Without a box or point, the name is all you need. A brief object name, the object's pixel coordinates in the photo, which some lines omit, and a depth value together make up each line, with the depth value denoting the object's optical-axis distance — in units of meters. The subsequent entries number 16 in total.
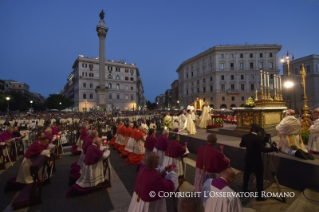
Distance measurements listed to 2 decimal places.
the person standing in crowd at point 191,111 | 10.55
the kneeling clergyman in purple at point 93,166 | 4.51
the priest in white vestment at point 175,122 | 13.32
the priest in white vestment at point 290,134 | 5.13
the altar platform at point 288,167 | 4.03
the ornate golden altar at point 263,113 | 8.01
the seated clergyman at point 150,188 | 2.50
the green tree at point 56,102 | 58.47
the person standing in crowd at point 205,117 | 12.93
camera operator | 3.71
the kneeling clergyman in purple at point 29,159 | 4.89
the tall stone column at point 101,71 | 36.53
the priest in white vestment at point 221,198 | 2.14
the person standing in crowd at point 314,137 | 4.95
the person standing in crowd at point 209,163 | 3.56
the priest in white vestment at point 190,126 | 9.99
